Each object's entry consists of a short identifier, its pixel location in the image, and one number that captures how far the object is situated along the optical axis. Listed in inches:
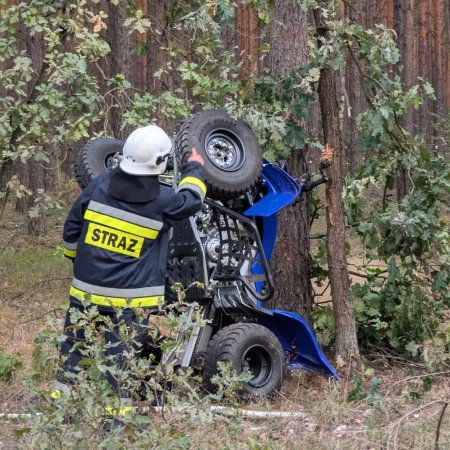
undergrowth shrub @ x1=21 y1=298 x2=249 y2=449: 366.0
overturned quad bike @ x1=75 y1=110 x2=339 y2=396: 513.3
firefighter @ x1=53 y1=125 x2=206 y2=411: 456.4
